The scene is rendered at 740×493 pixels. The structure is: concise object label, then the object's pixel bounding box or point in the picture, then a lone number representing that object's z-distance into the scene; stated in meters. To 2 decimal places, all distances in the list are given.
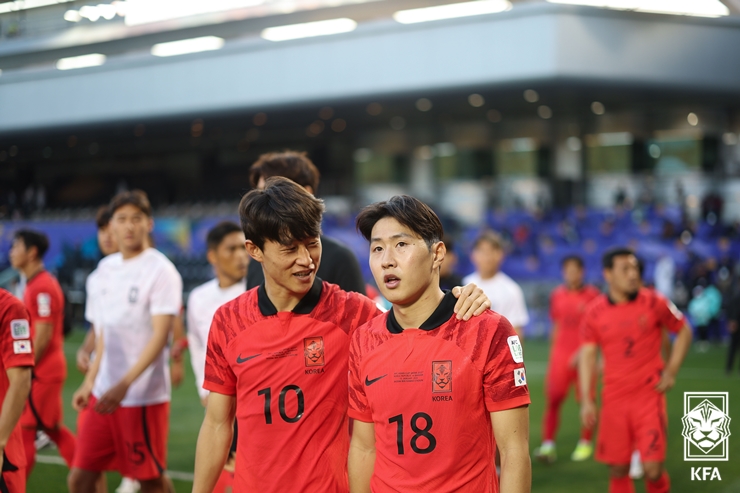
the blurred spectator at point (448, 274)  6.73
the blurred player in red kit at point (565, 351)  8.16
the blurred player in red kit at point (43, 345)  6.30
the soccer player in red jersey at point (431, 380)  2.65
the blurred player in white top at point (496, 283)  7.46
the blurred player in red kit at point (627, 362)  5.92
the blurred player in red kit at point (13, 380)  3.63
